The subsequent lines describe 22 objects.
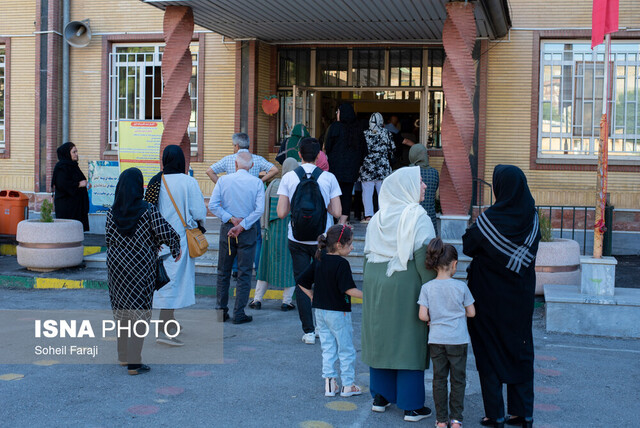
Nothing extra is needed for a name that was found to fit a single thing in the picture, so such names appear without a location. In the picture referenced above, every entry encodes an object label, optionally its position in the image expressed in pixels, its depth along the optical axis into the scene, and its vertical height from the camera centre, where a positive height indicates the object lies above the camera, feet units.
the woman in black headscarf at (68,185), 39.93 -0.84
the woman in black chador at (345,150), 36.91 +1.12
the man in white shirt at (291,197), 24.34 -1.00
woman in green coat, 16.92 -2.43
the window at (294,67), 49.14 +6.66
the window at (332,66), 48.32 +6.63
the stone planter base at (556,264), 30.83 -3.47
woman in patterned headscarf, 39.78 +0.92
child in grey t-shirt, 16.51 -3.15
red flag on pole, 27.14 +5.58
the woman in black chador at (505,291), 16.63 -2.49
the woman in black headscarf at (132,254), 20.75 -2.26
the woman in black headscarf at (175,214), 24.06 -1.35
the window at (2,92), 52.18 +5.03
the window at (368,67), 47.83 +6.55
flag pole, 26.96 -0.19
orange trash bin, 45.44 -2.63
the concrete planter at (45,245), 36.04 -3.54
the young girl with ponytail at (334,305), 18.97 -3.21
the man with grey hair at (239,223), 26.73 -1.75
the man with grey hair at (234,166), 31.04 +0.25
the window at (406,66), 47.32 +6.58
